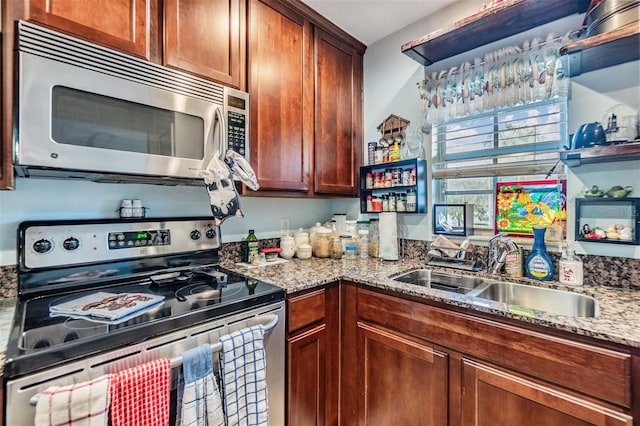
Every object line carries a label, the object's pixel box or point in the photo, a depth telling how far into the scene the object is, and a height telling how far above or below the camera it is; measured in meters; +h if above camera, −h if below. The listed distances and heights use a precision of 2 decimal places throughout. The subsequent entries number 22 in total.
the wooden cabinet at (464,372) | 0.89 -0.58
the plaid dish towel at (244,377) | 1.02 -0.58
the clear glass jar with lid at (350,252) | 1.97 -0.26
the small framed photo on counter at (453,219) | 1.78 -0.04
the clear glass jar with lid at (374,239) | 2.01 -0.18
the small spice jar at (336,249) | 2.00 -0.25
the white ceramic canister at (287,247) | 1.95 -0.23
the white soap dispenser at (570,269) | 1.33 -0.26
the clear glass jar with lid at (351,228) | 2.17 -0.12
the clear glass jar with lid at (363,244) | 2.00 -0.22
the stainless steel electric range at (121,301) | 0.76 -0.33
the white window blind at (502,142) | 1.51 +0.39
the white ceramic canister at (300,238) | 2.03 -0.18
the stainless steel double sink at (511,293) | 1.24 -0.38
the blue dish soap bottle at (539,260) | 1.42 -0.24
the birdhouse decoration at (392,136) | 2.00 +0.52
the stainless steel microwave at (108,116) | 0.95 +0.36
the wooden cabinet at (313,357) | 1.32 -0.69
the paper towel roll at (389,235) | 1.86 -0.14
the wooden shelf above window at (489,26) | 1.37 +0.94
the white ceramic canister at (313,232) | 2.08 -0.14
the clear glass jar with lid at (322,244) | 2.03 -0.22
